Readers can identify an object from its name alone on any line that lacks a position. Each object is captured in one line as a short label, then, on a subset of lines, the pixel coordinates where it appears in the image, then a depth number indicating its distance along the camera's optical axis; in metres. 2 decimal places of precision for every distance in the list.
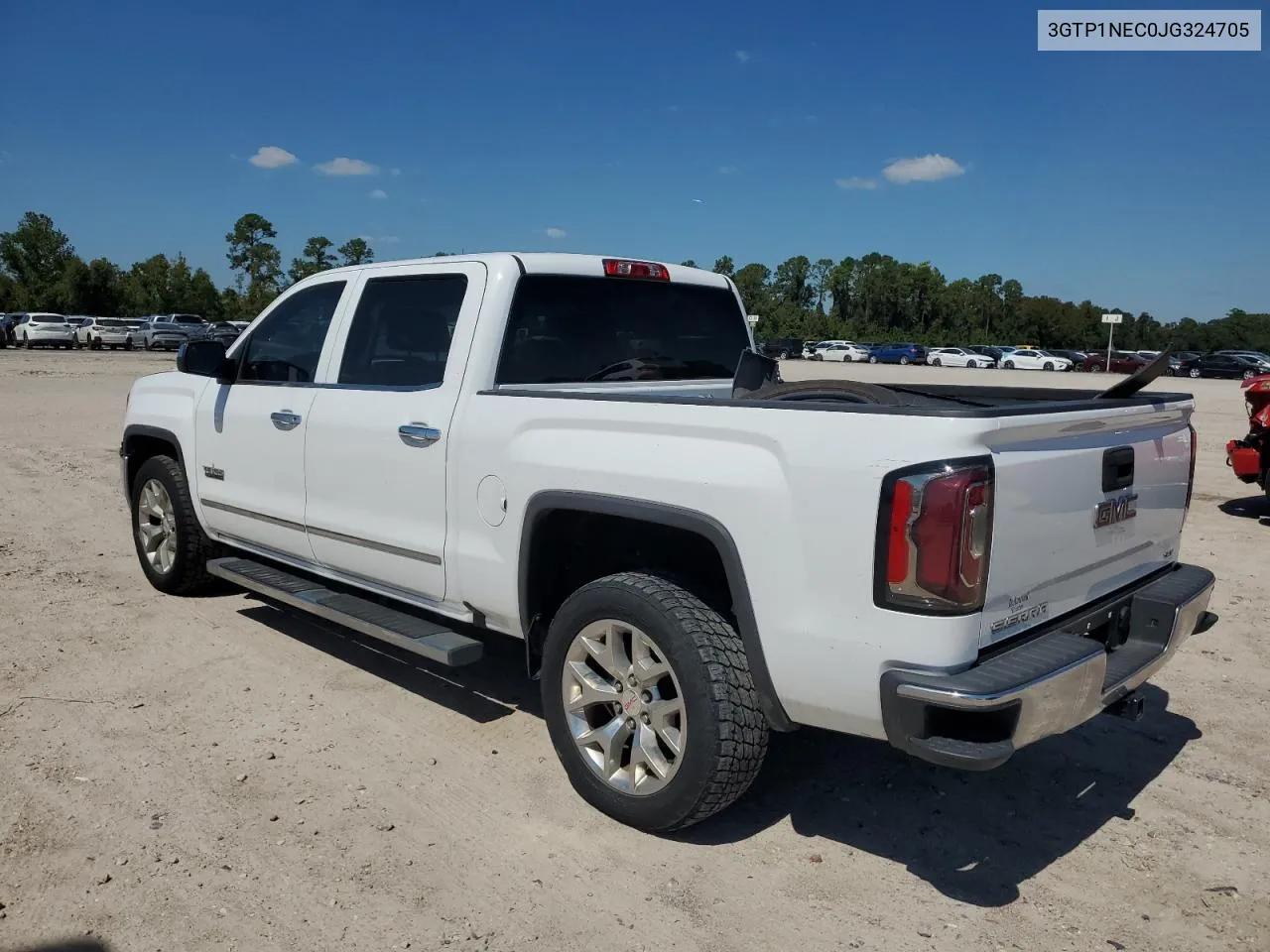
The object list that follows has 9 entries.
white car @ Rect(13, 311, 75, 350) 45.78
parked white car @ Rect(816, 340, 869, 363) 63.59
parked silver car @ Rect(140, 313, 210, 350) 47.50
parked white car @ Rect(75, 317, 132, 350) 47.16
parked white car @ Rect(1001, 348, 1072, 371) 57.16
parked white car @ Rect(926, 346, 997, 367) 59.47
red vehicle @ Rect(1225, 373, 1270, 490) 8.43
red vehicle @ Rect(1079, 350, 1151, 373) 51.94
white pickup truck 2.68
